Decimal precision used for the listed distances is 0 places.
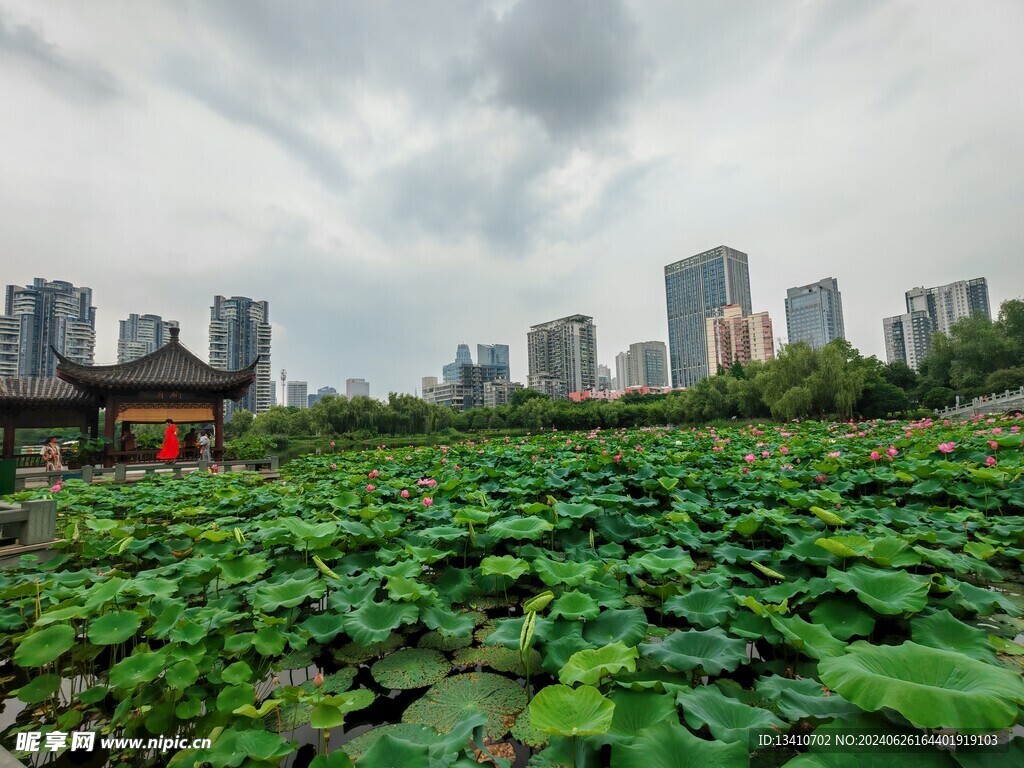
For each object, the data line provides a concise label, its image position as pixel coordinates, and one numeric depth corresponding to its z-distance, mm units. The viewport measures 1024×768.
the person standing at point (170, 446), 10828
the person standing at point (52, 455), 10383
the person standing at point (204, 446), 11516
